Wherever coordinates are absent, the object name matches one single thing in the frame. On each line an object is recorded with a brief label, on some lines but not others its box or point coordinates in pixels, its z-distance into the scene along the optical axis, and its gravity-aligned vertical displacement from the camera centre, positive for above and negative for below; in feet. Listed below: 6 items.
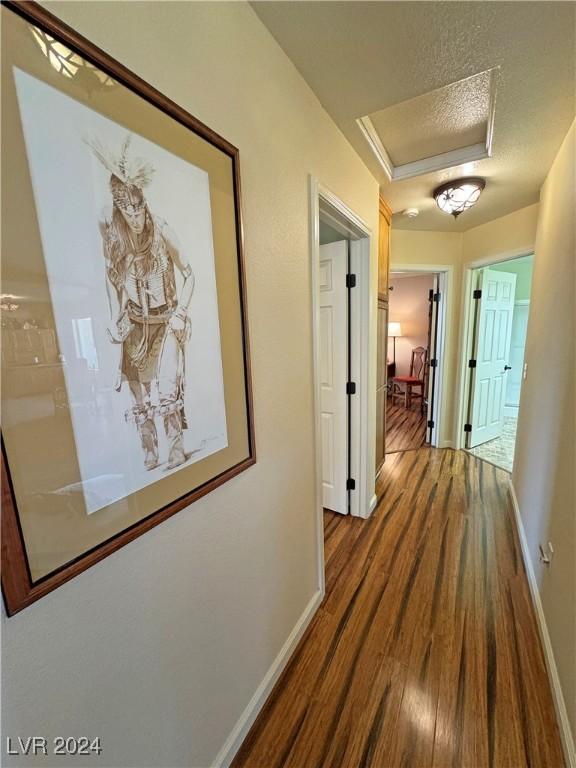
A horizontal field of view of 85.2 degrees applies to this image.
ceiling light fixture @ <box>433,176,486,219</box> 7.41 +3.19
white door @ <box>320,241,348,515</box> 7.50 -0.99
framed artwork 1.68 +0.23
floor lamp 20.53 -0.06
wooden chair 18.70 -3.08
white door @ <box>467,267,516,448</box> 11.80 -0.98
